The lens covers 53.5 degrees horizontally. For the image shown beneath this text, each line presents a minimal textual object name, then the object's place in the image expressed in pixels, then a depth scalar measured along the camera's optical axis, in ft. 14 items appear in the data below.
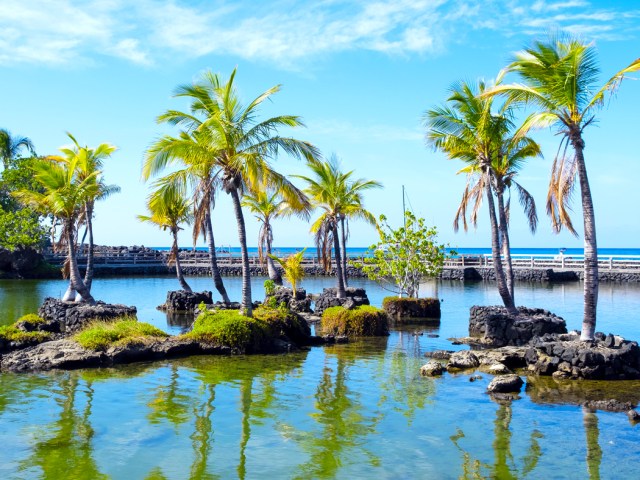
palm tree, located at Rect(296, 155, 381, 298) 100.33
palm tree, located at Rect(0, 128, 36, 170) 162.91
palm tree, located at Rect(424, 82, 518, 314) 68.28
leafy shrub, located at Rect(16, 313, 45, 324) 68.39
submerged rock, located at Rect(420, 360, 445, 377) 50.96
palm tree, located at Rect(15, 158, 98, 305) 84.69
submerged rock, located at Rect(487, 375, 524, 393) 44.42
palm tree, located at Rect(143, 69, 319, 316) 65.51
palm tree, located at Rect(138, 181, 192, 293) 110.52
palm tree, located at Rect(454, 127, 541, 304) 72.35
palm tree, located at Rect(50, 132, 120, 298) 89.86
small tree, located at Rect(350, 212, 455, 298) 97.60
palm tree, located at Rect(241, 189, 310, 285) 121.12
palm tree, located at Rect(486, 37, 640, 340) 52.16
